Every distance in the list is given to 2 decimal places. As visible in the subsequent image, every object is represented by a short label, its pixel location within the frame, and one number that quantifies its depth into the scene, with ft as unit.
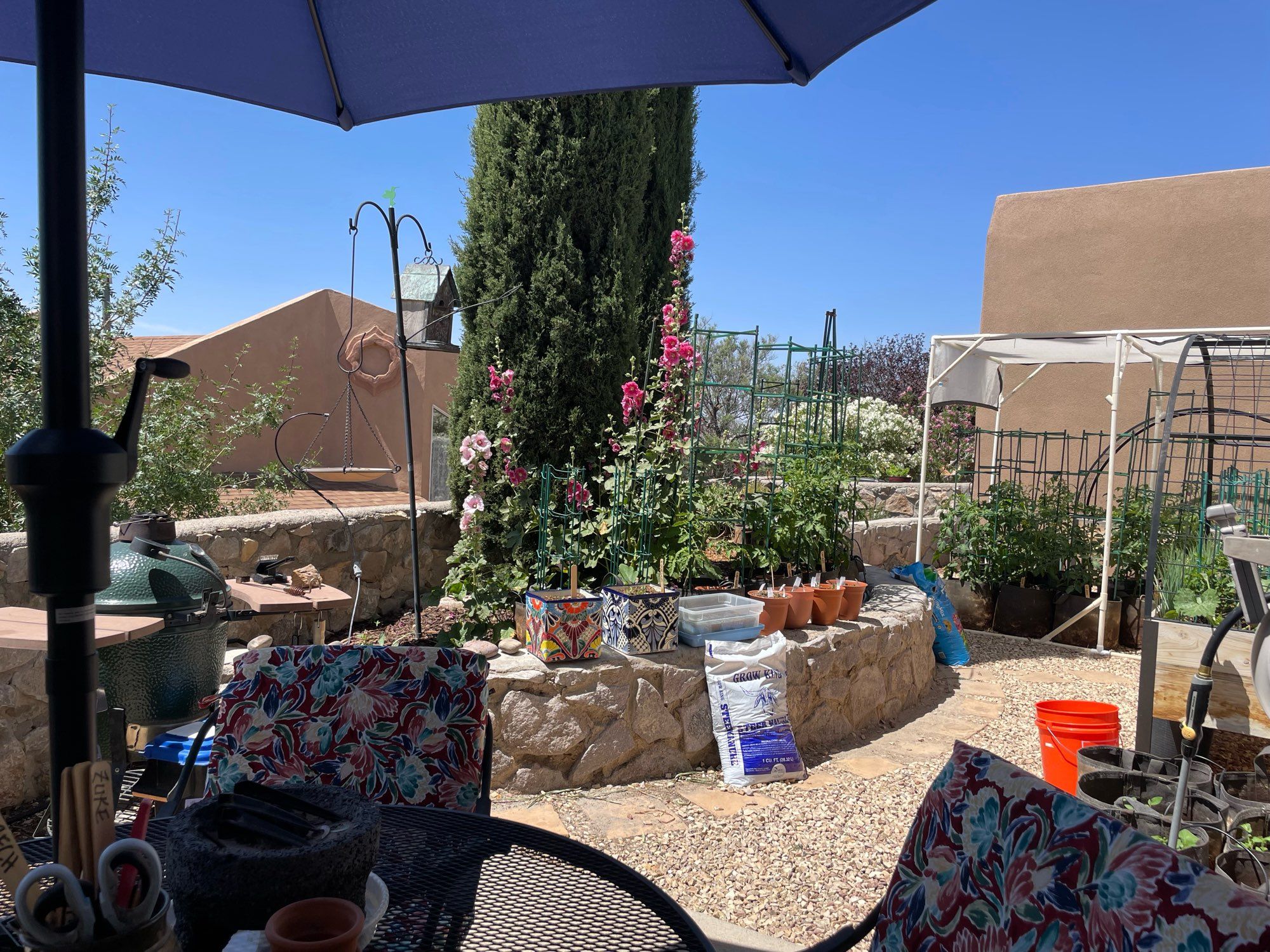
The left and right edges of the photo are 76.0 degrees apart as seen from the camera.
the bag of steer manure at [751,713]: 10.41
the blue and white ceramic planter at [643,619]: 10.57
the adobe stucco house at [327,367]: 31.60
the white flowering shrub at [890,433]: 33.83
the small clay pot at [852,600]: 13.15
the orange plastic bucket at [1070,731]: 9.93
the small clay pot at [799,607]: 12.28
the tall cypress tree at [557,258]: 14.80
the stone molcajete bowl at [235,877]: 2.24
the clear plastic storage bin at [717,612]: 11.12
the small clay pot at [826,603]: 12.74
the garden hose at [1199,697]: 6.47
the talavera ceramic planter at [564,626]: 10.02
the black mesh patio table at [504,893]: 3.07
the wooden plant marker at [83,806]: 1.97
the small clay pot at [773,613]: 11.87
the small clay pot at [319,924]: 2.08
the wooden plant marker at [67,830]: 1.96
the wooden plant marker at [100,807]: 1.99
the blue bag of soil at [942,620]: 16.75
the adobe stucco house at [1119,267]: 26.99
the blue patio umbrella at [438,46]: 4.76
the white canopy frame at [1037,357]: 18.02
